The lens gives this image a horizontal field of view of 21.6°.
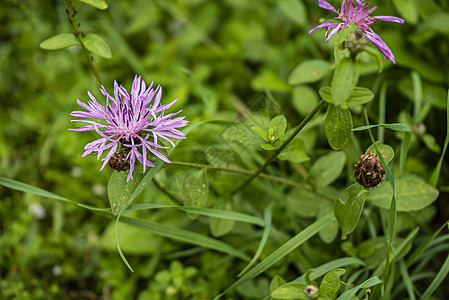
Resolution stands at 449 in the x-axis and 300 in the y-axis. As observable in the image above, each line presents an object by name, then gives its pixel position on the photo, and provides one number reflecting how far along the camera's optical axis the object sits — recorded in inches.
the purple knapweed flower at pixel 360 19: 19.4
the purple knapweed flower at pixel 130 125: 19.7
